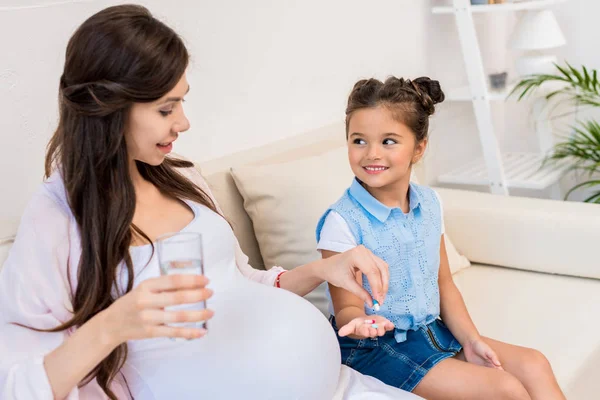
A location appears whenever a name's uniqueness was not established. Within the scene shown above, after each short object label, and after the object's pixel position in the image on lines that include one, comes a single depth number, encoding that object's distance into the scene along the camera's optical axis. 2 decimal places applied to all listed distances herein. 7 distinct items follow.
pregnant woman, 1.23
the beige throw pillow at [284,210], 2.01
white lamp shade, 3.08
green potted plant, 2.96
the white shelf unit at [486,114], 2.98
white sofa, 2.00
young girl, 1.64
